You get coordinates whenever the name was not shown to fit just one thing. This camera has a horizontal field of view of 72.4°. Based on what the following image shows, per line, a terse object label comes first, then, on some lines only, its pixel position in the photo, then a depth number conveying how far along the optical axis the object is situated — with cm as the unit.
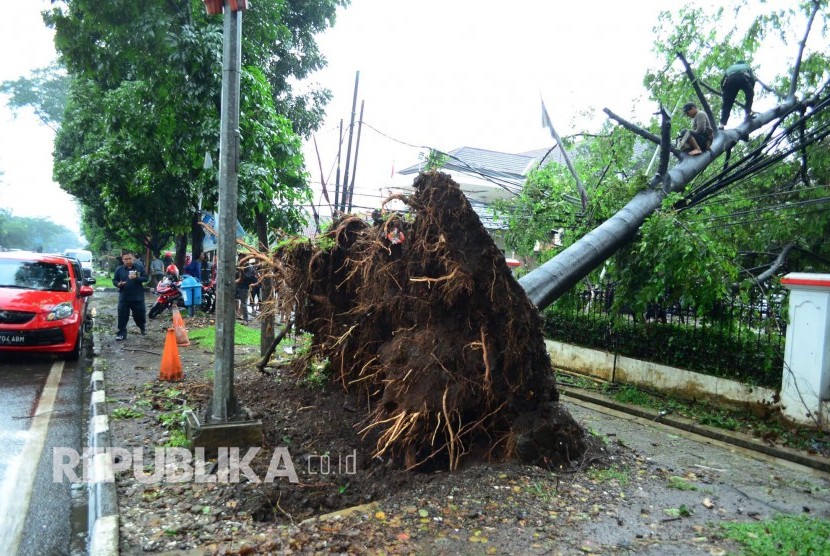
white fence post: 687
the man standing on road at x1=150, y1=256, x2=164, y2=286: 2380
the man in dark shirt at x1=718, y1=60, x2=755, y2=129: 921
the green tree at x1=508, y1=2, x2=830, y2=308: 764
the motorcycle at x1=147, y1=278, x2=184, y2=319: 1491
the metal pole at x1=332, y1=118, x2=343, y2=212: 1029
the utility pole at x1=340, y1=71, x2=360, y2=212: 1048
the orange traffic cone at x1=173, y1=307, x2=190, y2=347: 1165
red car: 903
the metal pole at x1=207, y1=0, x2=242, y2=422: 545
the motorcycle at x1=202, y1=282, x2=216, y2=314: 1692
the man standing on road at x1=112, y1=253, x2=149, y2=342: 1173
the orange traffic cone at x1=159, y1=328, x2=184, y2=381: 850
